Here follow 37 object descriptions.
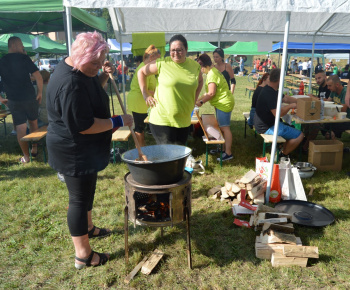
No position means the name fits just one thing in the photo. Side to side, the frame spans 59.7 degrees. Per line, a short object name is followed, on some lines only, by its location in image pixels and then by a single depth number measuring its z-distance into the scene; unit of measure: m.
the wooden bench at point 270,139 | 4.67
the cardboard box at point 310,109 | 4.77
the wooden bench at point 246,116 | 6.54
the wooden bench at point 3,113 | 5.90
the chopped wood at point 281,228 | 2.97
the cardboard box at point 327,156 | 4.75
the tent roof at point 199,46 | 19.24
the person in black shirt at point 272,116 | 4.69
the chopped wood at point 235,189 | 3.77
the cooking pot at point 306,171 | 4.52
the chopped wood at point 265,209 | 3.38
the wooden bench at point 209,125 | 4.93
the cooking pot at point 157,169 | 2.27
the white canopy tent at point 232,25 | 6.70
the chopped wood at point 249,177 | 3.78
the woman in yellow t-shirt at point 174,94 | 3.19
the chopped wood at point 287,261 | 2.66
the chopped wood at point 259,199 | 3.77
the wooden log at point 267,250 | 2.74
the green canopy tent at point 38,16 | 4.75
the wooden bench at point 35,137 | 5.01
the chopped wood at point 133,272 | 2.48
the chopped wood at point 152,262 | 2.57
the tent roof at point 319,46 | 15.04
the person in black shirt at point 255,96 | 5.92
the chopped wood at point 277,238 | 2.79
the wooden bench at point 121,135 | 4.95
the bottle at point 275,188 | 3.86
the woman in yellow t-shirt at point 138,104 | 4.91
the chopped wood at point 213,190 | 3.99
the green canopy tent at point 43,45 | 13.83
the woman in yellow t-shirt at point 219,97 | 4.86
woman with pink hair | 2.04
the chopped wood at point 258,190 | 3.74
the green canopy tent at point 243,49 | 20.55
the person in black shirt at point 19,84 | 5.01
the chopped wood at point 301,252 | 2.65
